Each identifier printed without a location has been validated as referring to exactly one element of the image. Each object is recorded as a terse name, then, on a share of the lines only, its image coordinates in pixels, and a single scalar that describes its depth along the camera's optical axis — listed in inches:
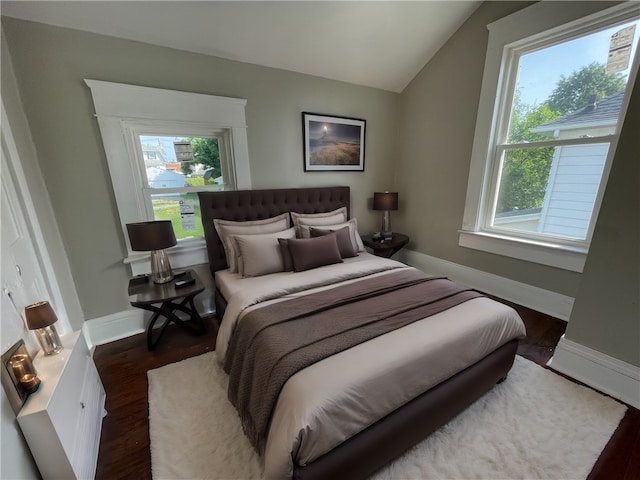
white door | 44.2
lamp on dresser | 46.0
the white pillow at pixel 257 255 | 87.9
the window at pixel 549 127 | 81.0
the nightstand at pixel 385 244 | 127.9
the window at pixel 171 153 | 81.4
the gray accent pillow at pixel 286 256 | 91.4
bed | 41.0
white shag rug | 50.2
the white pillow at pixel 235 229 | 93.5
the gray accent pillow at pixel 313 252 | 89.7
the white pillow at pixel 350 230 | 103.7
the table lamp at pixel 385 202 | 132.3
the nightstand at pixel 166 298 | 77.8
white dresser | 39.5
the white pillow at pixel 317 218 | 106.5
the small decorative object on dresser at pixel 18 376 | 38.1
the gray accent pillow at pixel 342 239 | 101.7
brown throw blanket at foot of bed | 49.0
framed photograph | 116.7
